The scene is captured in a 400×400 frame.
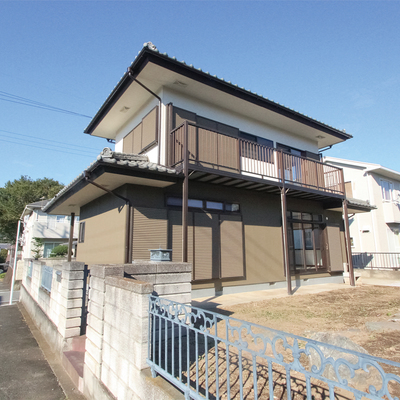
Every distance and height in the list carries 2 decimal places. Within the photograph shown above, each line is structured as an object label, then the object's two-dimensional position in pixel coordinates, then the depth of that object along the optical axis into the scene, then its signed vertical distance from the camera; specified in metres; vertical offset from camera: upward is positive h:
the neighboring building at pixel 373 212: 17.36 +2.25
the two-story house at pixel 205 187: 6.98 +1.78
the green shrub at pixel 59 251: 19.31 -0.02
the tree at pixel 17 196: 29.94 +6.28
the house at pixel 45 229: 23.73 +1.88
